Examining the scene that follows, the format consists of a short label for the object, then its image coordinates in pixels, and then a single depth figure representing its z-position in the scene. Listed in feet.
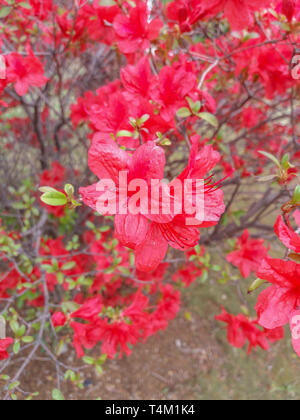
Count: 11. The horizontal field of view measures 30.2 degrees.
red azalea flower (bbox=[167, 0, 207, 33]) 1.22
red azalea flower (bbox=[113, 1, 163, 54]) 1.22
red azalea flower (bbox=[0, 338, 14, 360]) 1.09
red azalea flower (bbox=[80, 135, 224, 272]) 0.87
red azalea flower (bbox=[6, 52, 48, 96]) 1.25
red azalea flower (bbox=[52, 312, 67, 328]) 1.27
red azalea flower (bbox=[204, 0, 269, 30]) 1.13
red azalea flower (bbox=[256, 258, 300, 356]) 0.88
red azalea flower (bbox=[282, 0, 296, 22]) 1.14
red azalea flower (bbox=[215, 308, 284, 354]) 1.50
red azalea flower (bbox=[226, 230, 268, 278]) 1.69
